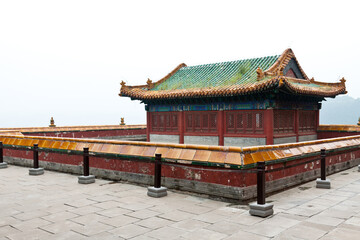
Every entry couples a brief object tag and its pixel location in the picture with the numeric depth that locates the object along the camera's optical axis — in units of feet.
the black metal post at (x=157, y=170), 28.72
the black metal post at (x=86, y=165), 34.73
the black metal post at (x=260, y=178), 23.52
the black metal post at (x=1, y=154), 46.87
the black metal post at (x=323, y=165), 32.55
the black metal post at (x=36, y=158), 40.61
